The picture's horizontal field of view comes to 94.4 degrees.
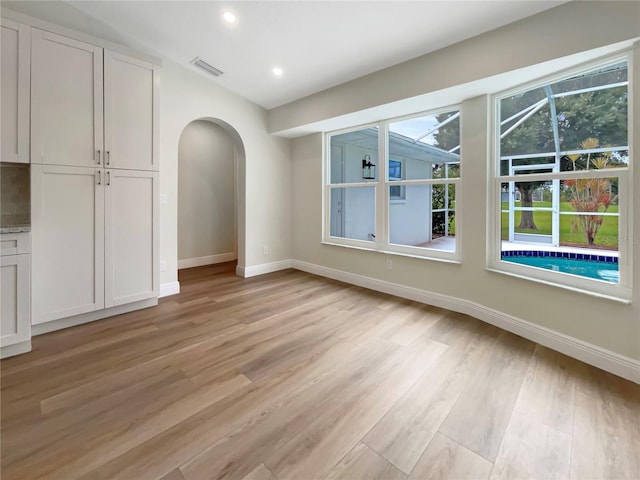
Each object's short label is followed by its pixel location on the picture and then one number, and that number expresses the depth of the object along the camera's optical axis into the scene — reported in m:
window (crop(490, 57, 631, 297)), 2.10
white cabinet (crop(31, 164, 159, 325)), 2.48
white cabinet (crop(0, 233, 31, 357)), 2.11
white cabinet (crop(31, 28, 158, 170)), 2.44
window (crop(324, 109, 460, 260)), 3.30
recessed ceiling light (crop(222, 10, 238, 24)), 2.72
